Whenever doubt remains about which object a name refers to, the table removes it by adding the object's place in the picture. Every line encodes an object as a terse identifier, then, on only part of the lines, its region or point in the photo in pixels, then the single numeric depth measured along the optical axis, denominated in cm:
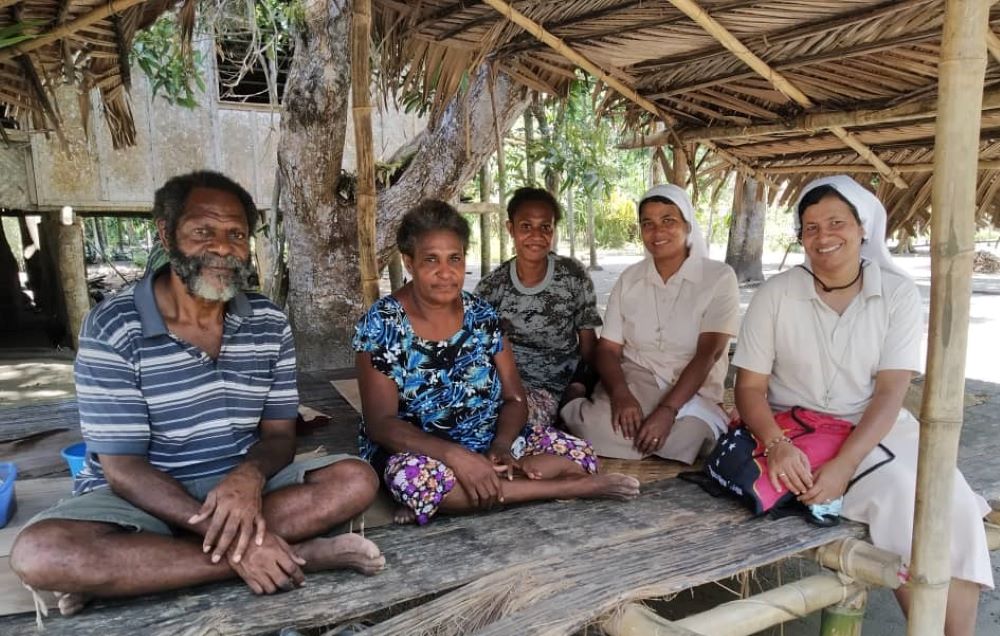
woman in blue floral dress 228
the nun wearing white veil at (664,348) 295
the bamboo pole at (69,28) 271
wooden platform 169
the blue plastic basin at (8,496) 229
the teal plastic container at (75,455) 250
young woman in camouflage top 327
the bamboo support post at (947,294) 166
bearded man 173
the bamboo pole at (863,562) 198
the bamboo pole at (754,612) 175
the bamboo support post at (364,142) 283
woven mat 279
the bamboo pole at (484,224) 845
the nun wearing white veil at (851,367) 216
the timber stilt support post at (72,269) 833
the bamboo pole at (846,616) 208
